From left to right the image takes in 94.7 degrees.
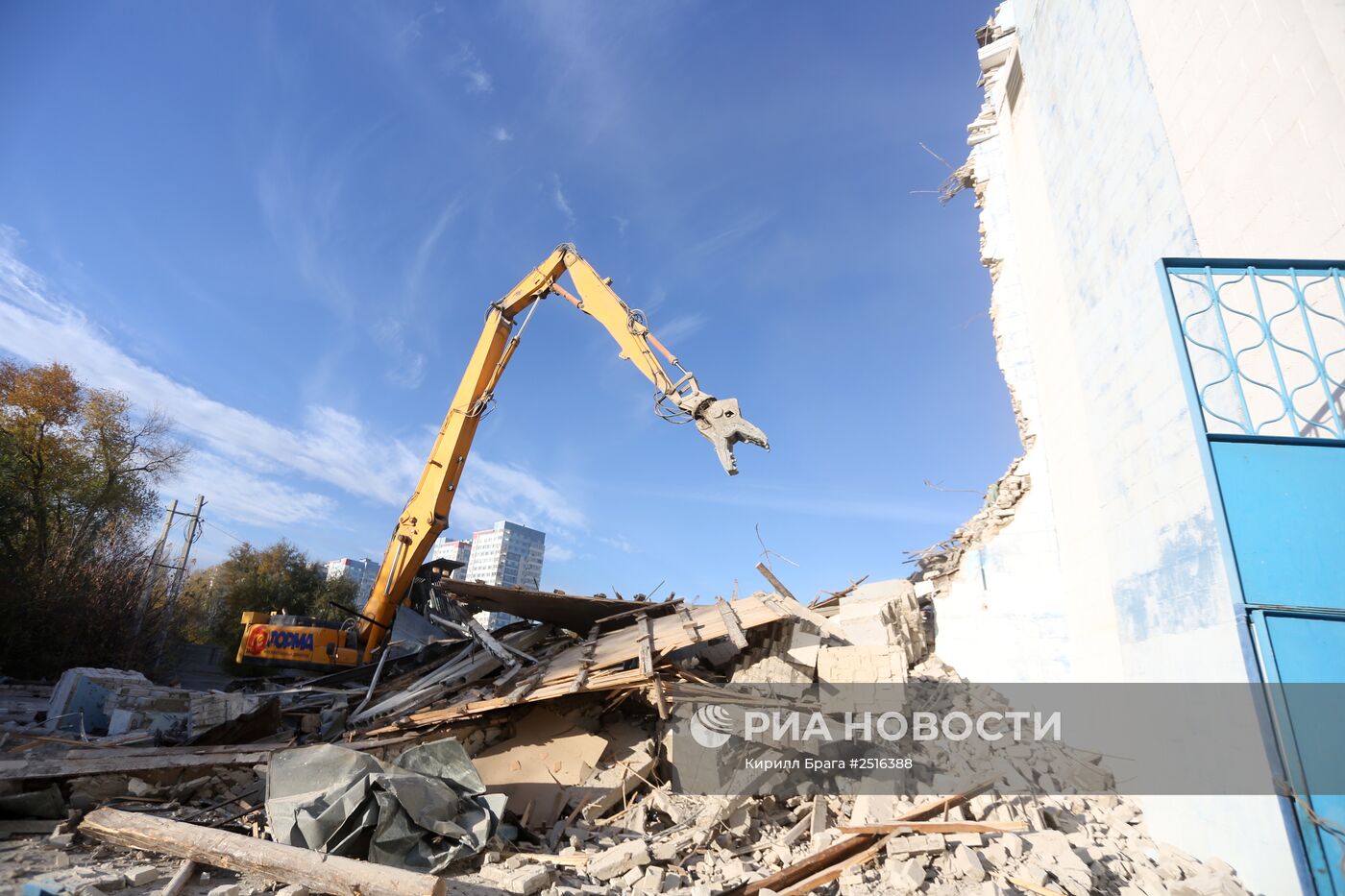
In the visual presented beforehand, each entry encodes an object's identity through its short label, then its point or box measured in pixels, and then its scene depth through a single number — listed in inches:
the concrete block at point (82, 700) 293.4
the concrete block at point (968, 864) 142.8
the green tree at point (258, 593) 1021.8
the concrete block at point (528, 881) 153.8
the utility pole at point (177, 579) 705.0
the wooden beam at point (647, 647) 246.7
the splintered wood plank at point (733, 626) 255.4
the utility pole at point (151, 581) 611.3
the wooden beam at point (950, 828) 159.9
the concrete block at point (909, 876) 145.4
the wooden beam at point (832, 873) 153.9
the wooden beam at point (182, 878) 145.5
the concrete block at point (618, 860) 168.7
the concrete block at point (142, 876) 147.9
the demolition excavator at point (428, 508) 395.5
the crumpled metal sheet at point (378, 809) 169.5
